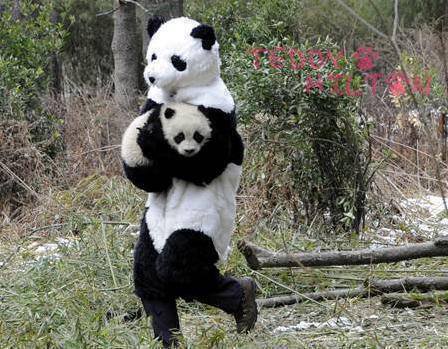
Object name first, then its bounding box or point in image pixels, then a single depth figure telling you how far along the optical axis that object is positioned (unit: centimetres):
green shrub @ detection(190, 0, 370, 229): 1237
